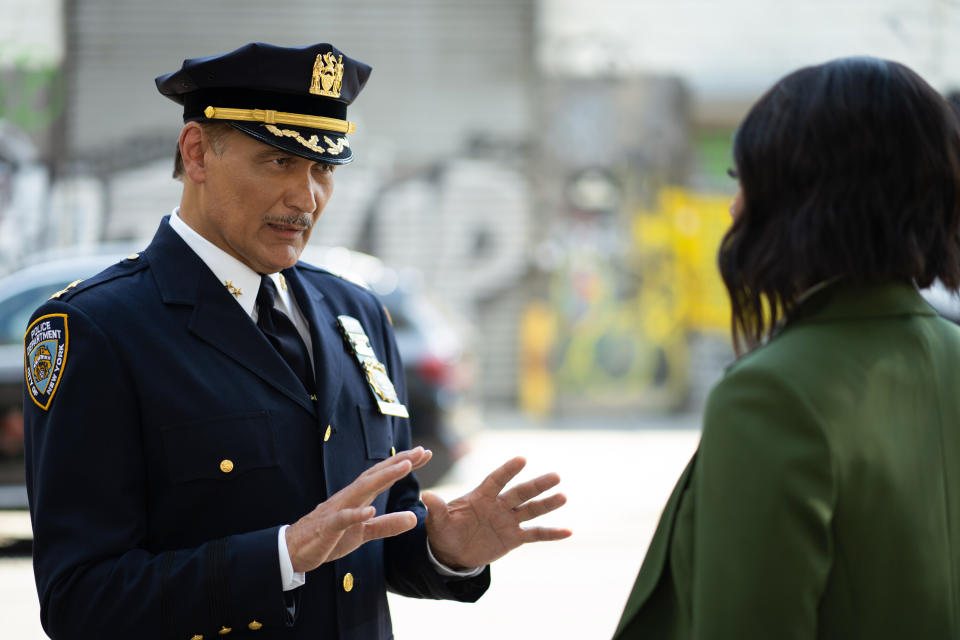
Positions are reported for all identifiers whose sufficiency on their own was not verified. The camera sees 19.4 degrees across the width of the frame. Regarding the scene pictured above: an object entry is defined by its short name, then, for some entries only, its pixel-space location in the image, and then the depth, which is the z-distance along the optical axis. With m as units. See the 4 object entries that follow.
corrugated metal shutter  14.18
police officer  3.26
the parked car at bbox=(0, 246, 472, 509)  6.96
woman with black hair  3.01
